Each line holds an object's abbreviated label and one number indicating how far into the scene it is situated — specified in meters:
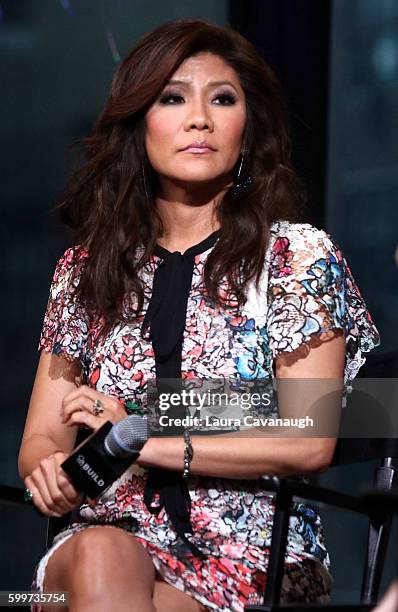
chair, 4.72
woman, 5.03
